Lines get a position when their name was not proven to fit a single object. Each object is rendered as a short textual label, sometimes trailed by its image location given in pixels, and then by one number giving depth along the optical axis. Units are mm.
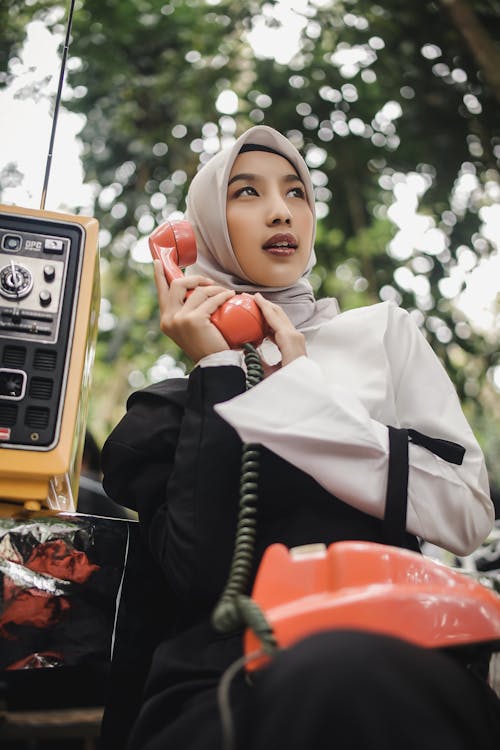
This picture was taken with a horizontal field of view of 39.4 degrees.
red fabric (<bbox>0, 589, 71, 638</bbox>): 1258
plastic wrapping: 1264
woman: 1023
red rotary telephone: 777
